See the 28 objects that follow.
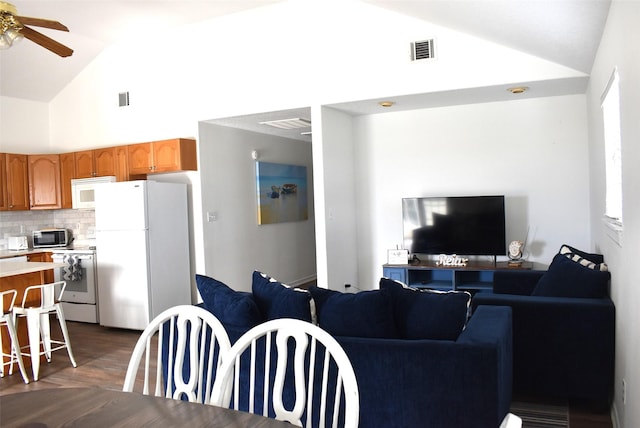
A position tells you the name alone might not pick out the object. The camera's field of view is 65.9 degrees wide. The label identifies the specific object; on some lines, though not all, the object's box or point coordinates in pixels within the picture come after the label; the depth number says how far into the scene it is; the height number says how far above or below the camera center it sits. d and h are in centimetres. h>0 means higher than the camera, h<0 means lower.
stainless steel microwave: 659 -26
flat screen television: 530 -24
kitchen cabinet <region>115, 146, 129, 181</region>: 613 +66
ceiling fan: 311 +131
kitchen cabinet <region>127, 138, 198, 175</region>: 573 +70
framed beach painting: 696 +27
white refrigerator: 538 -39
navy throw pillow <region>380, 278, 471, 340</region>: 237 -53
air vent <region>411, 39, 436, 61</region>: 480 +152
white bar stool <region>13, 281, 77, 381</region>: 412 -87
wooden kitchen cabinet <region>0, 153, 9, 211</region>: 632 +50
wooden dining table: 129 -54
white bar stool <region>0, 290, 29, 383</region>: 401 -101
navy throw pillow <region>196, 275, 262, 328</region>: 256 -49
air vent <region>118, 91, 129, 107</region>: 629 +150
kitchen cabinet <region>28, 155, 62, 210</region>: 661 +50
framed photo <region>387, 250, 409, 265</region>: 559 -58
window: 296 +29
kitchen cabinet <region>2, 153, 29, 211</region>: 638 +49
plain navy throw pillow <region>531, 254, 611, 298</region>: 318 -55
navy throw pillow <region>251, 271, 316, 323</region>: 253 -48
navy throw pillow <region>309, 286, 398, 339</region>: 240 -53
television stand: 524 -79
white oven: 589 -79
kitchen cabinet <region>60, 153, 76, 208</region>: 655 +57
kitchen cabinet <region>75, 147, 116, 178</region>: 623 +70
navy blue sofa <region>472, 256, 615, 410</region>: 302 -90
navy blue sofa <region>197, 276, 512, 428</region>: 213 -77
